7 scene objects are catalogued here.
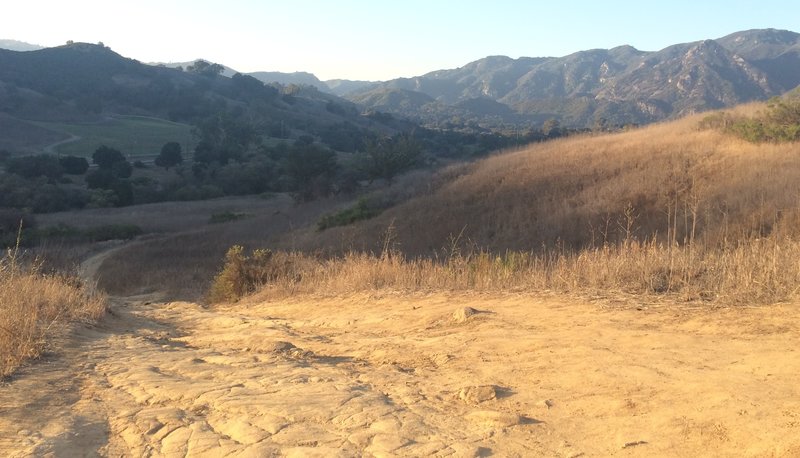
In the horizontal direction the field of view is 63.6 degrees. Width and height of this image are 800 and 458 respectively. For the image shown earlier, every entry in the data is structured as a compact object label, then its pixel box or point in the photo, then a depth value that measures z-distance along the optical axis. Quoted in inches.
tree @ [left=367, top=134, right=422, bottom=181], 1681.8
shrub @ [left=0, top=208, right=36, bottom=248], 1166.8
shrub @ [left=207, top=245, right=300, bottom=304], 478.3
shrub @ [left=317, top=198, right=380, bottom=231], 979.3
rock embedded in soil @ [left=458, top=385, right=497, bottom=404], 169.8
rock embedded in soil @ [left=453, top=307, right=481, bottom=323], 258.2
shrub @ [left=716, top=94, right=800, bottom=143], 724.0
